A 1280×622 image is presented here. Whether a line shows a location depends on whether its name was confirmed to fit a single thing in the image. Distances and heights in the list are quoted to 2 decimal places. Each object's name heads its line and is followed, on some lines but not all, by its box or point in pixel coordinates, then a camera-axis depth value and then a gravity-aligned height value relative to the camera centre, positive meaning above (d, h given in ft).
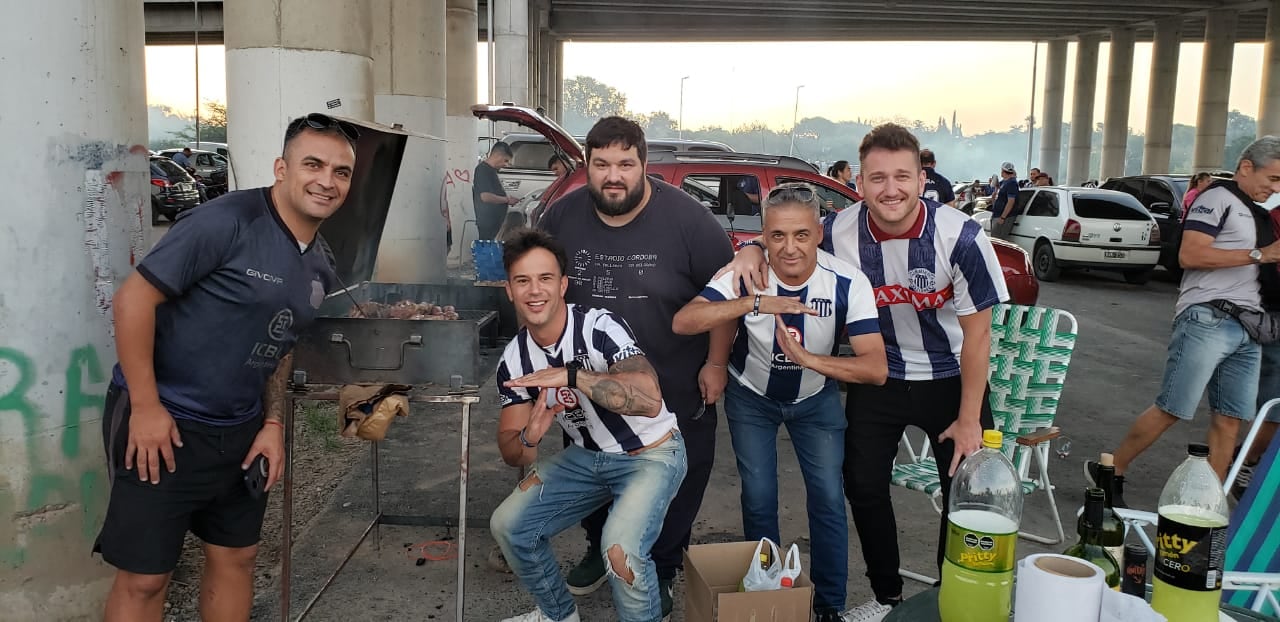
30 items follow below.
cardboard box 8.90 -3.67
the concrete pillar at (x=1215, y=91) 120.67 +18.60
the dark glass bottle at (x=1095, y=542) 6.89 -2.31
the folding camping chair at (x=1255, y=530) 9.39 -3.04
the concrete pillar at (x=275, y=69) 19.02 +2.97
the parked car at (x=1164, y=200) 50.37 +1.96
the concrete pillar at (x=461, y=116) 53.21 +5.85
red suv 28.45 +1.19
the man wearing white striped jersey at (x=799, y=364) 10.68 -1.62
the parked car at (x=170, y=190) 76.74 +1.80
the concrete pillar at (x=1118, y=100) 138.31 +19.44
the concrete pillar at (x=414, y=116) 35.50 +4.11
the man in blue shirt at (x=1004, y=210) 53.78 +1.12
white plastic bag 9.53 -3.60
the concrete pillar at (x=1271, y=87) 110.32 +17.53
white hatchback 49.55 -0.20
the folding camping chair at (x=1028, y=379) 14.96 -2.42
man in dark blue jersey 8.80 -1.44
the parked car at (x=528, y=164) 49.98 +3.01
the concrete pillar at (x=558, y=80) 143.13 +22.22
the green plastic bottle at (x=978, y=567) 6.34 -2.31
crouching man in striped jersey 10.18 -2.44
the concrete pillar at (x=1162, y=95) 129.80 +19.22
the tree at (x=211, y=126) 244.22 +23.43
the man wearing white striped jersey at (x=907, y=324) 10.75 -1.15
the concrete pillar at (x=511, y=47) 65.21 +12.09
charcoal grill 11.60 -1.68
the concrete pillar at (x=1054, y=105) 157.38 +21.07
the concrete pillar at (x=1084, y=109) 147.02 +19.07
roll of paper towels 5.52 -2.16
